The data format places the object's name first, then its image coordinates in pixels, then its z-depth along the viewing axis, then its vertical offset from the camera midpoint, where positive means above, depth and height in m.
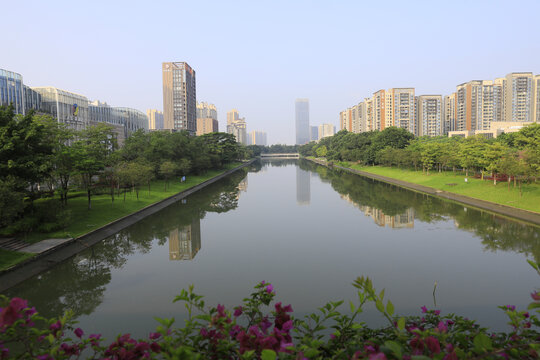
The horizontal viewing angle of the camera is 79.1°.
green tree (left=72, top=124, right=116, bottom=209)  24.58 +0.96
